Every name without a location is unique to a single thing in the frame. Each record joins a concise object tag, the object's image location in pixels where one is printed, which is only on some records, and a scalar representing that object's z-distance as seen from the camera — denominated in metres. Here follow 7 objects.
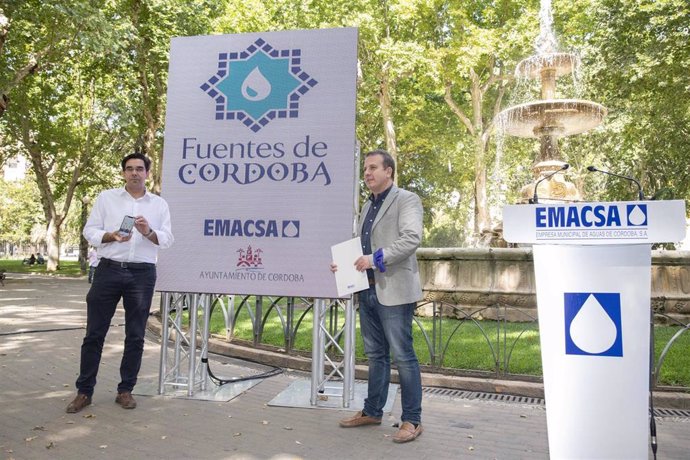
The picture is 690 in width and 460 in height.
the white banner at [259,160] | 5.52
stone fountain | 14.18
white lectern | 3.30
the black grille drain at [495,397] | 5.57
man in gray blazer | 4.57
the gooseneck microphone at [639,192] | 3.41
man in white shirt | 5.23
